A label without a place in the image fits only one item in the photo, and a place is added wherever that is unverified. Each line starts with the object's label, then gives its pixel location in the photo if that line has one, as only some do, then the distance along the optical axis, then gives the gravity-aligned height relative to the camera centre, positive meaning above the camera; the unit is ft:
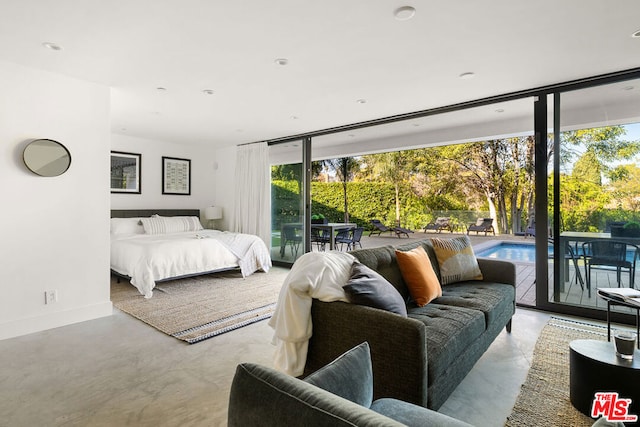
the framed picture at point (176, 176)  22.45 +2.74
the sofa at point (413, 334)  5.20 -2.15
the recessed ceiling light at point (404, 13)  7.35 +4.50
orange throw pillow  8.00 -1.50
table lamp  23.26 +0.19
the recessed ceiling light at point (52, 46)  9.04 +4.61
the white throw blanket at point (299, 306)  6.54 -1.77
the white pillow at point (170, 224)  19.44 -0.50
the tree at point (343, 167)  38.74 +5.68
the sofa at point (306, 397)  2.20 -1.34
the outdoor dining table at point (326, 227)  20.85 -0.79
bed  14.49 -1.59
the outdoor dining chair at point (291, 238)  20.75 -1.40
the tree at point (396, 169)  35.22 +5.02
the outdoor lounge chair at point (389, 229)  28.84 -1.20
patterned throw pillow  9.84 -1.37
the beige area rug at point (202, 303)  10.73 -3.41
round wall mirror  10.39 +1.87
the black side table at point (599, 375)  5.64 -2.77
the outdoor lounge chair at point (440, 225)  26.36 -0.75
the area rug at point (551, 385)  6.04 -3.61
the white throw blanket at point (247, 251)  17.77 -1.89
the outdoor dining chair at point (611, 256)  10.75 -1.35
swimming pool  23.24 -2.68
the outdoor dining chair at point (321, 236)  24.66 -1.53
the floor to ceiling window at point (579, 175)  10.84 +1.34
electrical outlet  10.72 -2.57
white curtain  21.54 +1.58
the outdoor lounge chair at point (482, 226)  25.72 -0.82
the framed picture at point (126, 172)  19.98 +2.65
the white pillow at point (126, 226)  18.31 -0.56
